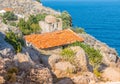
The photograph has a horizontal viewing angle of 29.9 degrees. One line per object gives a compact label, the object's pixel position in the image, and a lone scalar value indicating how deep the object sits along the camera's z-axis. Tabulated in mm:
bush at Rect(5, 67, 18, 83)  12785
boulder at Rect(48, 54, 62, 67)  19707
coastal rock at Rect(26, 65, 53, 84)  13726
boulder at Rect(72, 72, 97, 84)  16585
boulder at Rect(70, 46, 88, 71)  19942
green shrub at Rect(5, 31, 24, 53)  19327
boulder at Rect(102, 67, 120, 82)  20270
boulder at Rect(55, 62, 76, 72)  18857
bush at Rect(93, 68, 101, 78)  19912
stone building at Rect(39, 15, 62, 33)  47094
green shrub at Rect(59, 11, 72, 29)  53909
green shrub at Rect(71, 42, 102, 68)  24258
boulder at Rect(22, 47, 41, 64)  20033
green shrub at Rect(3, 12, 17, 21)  53348
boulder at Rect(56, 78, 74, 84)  16194
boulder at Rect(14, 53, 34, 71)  14252
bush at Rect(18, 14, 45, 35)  43649
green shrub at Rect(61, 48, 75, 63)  20141
